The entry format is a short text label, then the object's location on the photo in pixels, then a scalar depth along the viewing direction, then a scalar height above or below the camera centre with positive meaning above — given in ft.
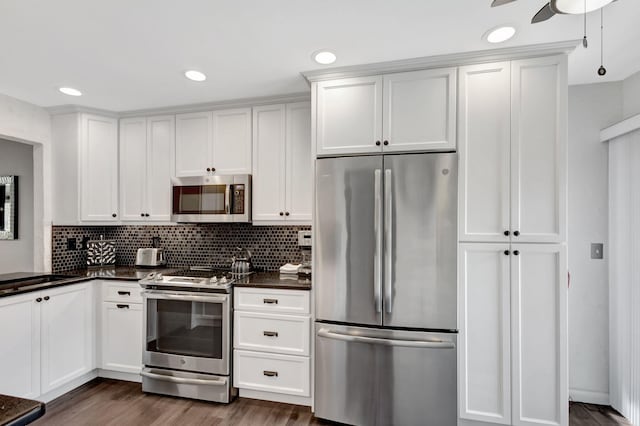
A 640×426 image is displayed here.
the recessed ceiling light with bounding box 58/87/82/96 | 8.81 +3.36
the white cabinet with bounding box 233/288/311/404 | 8.02 -3.23
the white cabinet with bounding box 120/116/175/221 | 10.46 +1.50
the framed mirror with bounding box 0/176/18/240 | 11.29 +0.18
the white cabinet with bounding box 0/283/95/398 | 7.49 -3.17
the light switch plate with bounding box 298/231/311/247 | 9.69 -0.74
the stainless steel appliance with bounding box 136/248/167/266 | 10.98 -1.46
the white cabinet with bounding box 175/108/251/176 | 9.76 +2.18
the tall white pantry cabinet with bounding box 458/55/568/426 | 6.62 -0.59
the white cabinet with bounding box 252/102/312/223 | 9.25 +1.45
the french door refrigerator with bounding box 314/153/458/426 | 6.93 -1.69
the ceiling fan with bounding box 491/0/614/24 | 3.82 +2.49
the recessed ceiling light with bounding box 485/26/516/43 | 6.00 +3.38
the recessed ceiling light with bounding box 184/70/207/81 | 7.86 +3.38
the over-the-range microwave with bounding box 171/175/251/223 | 9.49 +0.44
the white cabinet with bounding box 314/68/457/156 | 7.11 +2.29
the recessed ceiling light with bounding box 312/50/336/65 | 6.89 +3.38
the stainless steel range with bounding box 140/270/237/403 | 8.39 -3.25
